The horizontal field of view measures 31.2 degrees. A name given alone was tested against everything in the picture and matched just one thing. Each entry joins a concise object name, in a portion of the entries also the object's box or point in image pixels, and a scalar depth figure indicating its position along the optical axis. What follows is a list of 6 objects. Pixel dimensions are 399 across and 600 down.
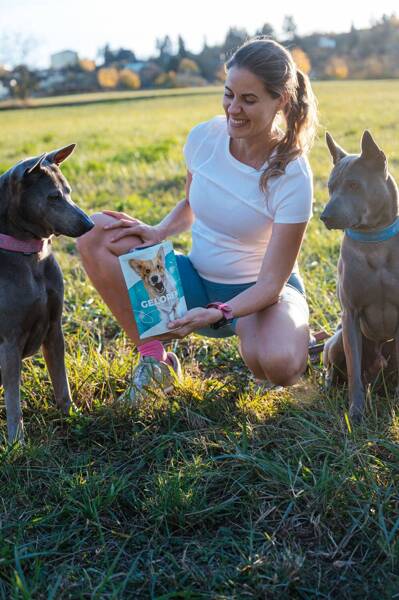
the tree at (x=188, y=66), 68.38
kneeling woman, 3.33
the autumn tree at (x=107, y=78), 70.93
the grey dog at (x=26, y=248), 3.11
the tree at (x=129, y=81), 70.56
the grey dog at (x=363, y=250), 2.99
